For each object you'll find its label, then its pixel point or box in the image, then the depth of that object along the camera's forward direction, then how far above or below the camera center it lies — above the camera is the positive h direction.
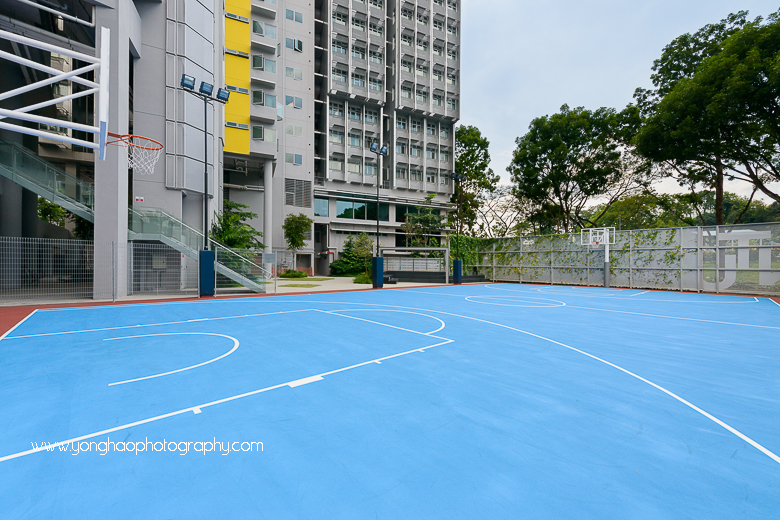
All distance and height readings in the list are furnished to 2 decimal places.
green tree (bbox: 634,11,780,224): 19.27 +8.48
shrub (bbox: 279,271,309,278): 35.22 -1.58
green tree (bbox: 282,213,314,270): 35.09 +2.73
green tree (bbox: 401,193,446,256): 39.53 +3.38
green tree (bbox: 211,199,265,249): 20.94 +1.39
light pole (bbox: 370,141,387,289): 23.50 -0.90
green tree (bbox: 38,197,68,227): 31.45 +3.77
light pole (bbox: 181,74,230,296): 16.70 -0.46
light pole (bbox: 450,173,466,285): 28.04 -0.96
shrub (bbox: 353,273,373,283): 30.23 -1.67
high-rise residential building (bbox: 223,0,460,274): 34.66 +16.30
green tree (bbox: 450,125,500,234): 46.50 +11.16
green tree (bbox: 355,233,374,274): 38.00 +1.09
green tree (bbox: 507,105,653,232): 33.62 +9.24
